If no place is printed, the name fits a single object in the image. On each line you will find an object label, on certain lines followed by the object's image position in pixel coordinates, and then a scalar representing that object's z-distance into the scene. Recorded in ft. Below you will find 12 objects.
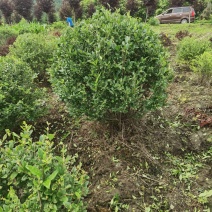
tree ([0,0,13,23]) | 76.54
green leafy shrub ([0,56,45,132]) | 10.75
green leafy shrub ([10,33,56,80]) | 17.22
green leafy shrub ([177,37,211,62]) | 19.07
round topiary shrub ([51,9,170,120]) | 9.07
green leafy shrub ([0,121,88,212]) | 4.74
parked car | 55.16
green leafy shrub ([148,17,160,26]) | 49.76
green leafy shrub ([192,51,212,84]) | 15.83
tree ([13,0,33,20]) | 77.61
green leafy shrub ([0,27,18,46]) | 40.63
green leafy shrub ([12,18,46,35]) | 45.36
